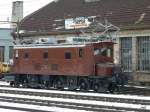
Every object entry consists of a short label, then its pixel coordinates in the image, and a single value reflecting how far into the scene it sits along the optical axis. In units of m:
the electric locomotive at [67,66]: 29.87
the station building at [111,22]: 38.94
